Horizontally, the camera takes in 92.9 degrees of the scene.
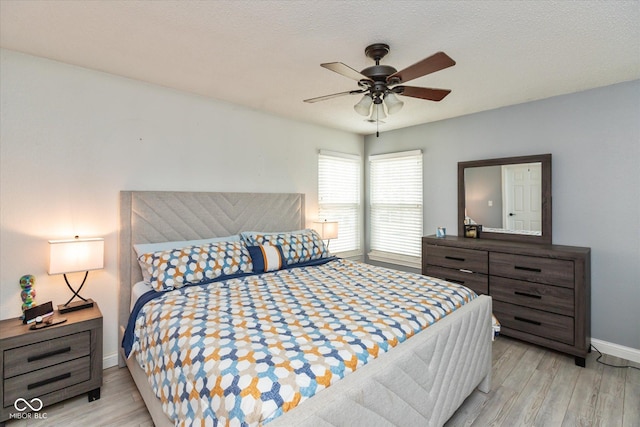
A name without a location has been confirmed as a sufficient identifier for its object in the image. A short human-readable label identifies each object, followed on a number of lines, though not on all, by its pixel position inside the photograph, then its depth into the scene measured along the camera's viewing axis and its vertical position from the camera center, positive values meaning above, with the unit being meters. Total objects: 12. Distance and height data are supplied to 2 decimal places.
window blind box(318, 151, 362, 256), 4.33 +0.26
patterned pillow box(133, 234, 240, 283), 2.47 -0.28
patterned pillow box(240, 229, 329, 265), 3.01 -0.30
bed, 1.18 -0.68
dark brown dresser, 2.60 -0.67
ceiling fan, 1.70 +0.83
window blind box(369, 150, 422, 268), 4.27 +0.10
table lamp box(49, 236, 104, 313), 2.12 -0.32
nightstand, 1.85 -0.96
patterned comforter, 1.13 -0.59
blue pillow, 2.77 -0.41
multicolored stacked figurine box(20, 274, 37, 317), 2.15 -0.55
